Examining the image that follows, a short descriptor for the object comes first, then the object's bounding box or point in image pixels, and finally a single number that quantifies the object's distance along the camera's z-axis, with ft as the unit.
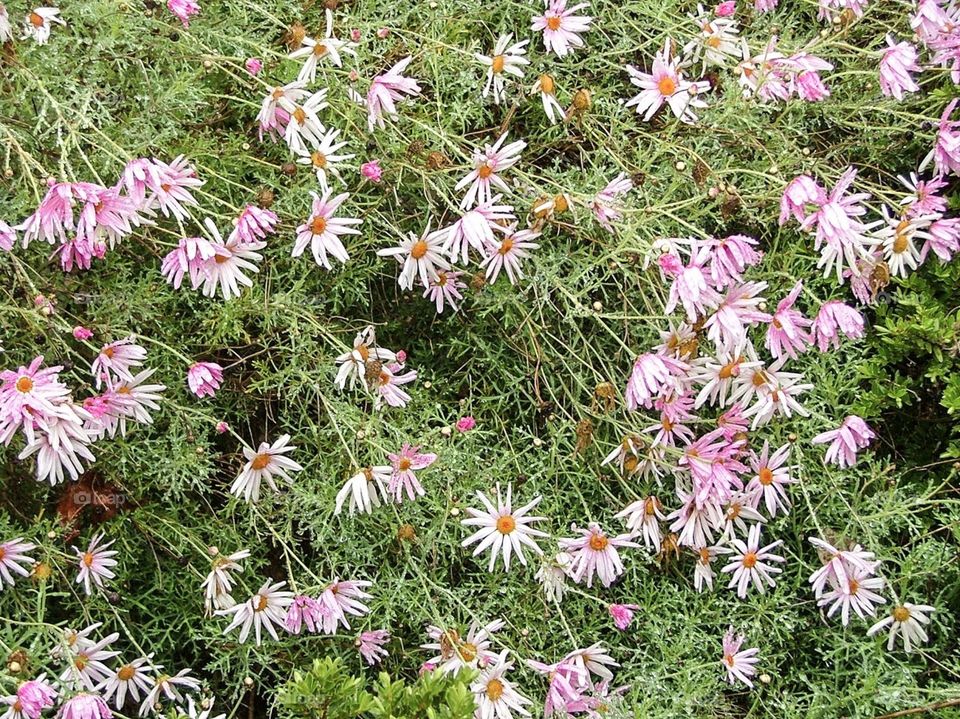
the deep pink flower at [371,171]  6.79
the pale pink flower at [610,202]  6.89
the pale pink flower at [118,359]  6.37
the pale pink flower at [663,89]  7.32
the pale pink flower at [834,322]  6.88
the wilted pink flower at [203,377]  6.55
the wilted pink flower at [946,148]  7.18
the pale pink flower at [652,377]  6.50
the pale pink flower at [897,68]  7.06
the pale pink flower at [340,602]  6.56
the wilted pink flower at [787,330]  6.74
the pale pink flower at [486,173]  6.72
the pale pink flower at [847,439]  7.14
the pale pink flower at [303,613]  6.53
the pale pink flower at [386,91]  6.83
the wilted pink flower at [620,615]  6.88
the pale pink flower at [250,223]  6.40
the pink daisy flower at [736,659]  6.95
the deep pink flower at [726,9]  7.39
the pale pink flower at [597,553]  6.81
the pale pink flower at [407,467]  6.61
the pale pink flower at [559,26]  7.33
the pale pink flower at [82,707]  5.81
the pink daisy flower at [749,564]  7.06
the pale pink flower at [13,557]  6.20
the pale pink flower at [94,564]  6.45
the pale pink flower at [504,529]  6.73
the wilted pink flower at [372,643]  6.70
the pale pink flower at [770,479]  7.06
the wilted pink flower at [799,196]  6.49
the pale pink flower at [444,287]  6.97
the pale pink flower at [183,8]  6.59
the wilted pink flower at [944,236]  6.91
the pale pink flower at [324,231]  6.57
